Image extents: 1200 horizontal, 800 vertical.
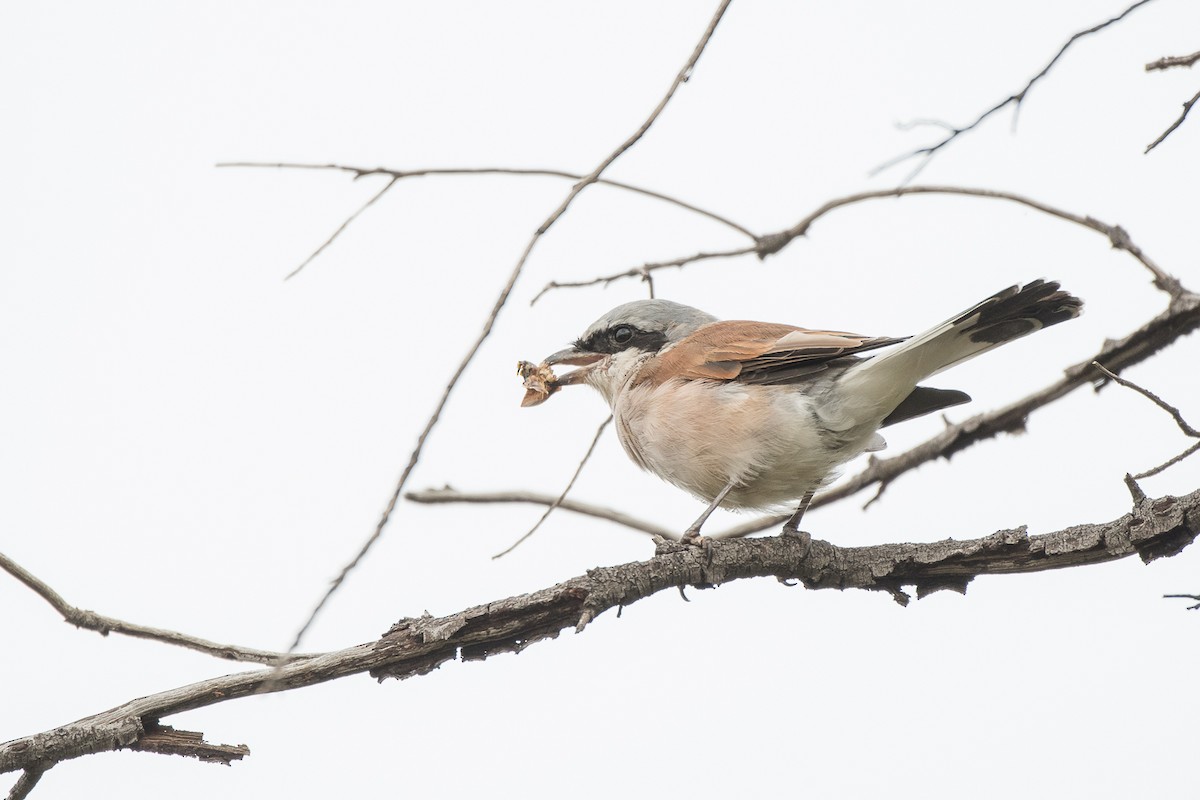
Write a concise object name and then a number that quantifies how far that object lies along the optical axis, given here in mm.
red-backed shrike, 8594
